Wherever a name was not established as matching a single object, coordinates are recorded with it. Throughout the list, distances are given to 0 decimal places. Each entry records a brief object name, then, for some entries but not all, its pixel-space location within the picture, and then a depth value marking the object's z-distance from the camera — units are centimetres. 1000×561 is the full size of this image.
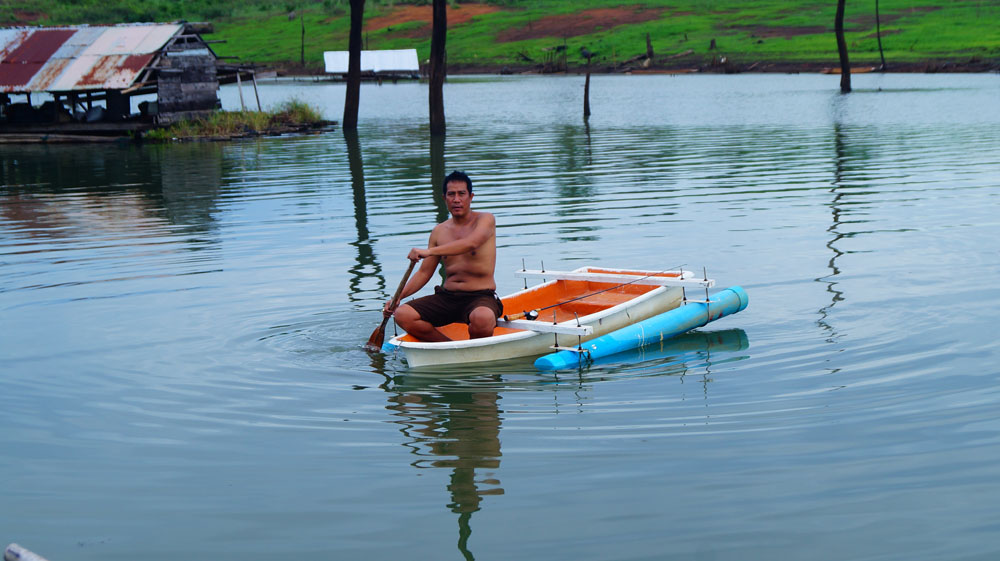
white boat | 929
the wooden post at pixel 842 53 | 4800
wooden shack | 3603
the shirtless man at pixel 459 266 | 958
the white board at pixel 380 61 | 8419
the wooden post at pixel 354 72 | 3497
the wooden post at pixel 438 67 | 3023
